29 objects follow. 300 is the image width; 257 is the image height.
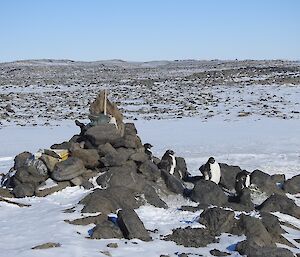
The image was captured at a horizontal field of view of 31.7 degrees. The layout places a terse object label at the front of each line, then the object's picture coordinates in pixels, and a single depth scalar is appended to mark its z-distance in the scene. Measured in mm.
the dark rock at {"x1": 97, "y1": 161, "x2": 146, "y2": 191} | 12789
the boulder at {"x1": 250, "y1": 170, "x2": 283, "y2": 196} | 13953
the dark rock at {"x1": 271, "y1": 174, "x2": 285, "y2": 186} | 14938
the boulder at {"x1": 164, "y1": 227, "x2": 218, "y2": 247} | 9698
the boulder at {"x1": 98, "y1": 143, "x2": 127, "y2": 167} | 13745
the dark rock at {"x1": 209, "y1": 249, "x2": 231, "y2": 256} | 9211
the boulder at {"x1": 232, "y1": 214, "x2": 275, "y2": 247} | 9637
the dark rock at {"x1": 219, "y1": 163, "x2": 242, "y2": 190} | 14695
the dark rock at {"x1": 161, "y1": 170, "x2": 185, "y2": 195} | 13507
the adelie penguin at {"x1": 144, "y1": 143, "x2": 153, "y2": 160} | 15327
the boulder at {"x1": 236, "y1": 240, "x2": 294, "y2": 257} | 8656
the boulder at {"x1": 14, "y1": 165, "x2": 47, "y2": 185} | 13102
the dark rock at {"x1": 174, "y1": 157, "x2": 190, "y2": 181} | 15086
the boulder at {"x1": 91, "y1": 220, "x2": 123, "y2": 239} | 9805
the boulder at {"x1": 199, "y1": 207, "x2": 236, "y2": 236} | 10297
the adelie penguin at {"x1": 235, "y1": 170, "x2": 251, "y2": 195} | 13586
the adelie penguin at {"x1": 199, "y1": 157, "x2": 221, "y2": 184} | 14039
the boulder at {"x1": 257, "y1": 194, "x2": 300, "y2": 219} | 12234
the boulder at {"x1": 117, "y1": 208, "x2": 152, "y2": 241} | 9844
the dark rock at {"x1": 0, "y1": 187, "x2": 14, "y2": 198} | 12743
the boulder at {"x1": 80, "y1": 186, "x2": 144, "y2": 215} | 11102
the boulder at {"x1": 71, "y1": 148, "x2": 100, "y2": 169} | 13945
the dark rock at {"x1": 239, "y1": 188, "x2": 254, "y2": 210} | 12769
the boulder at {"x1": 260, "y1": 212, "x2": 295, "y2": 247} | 10031
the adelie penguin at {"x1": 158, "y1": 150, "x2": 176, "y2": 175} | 14634
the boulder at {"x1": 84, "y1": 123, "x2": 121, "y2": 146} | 14578
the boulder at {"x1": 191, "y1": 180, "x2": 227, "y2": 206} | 12758
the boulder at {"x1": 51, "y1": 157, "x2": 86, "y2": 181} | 13109
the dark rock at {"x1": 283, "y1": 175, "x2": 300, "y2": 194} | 14453
